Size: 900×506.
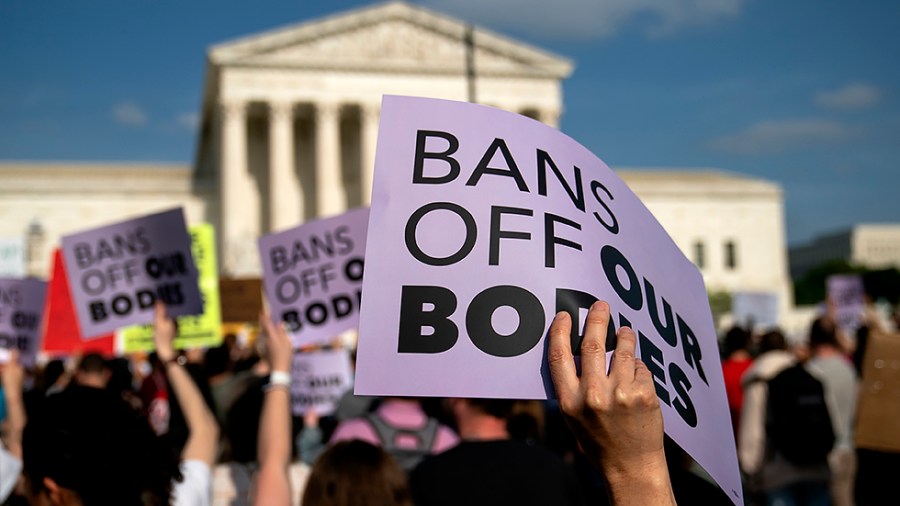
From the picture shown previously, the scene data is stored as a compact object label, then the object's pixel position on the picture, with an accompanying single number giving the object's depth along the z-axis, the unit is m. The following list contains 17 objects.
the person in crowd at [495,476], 3.80
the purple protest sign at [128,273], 6.60
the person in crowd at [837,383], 8.07
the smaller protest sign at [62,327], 10.52
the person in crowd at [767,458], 7.30
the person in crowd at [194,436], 3.44
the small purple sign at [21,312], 7.16
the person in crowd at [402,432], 5.37
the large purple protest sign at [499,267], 2.06
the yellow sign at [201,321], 9.82
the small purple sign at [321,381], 8.19
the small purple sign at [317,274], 6.39
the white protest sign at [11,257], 13.52
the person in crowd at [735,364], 8.98
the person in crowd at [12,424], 3.81
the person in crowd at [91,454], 2.48
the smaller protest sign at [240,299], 16.00
